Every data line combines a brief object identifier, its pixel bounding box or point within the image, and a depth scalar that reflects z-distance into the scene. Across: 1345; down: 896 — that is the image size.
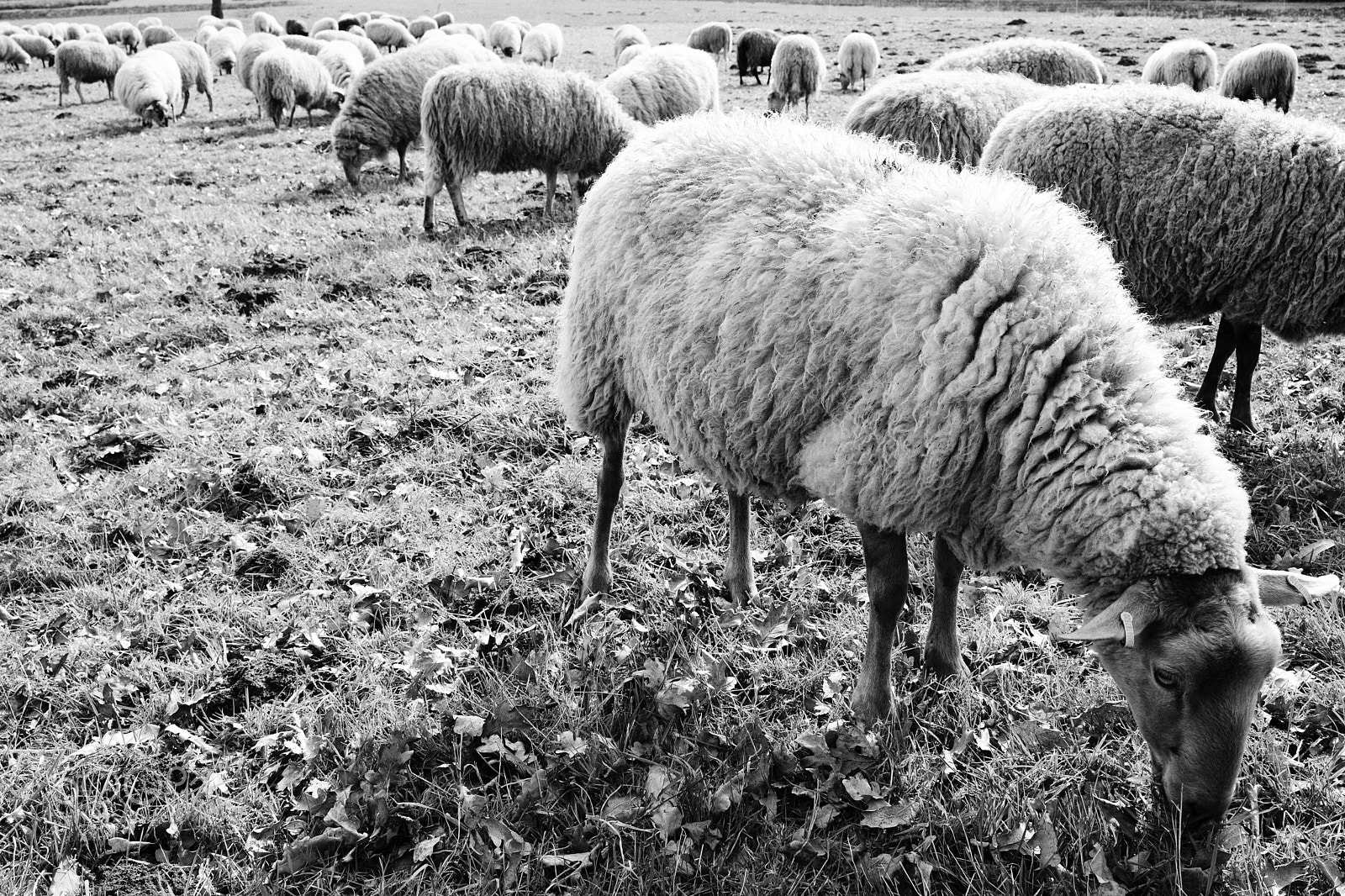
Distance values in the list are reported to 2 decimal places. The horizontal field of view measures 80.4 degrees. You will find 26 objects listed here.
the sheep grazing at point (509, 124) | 9.43
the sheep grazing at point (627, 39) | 27.22
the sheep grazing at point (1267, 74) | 14.72
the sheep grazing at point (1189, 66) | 15.80
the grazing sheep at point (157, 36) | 29.53
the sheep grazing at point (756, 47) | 26.72
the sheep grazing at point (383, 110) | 11.39
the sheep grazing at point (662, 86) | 12.46
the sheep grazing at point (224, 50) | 25.25
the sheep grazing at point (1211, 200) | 4.19
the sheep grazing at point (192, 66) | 19.58
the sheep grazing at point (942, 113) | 6.55
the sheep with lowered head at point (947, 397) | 2.03
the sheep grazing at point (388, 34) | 29.69
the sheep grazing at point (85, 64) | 20.53
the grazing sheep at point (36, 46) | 28.65
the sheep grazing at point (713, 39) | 30.91
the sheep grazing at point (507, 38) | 31.53
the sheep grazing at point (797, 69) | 19.78
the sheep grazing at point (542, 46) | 29.14
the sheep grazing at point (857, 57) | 23.39
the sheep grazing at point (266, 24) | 33.44
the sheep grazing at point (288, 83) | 16.83
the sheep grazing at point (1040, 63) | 9.59
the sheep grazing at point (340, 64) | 20.28
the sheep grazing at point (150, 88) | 17.00
